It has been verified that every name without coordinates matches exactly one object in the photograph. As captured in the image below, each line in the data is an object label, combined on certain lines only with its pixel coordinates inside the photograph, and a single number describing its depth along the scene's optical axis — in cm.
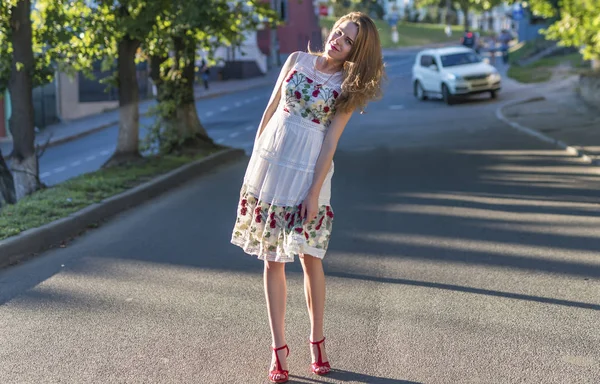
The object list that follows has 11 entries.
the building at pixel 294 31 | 6312
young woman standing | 442
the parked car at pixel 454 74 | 2902
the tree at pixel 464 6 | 8526
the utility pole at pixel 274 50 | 6234
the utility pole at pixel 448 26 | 9402
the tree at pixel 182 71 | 1590
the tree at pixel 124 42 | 1289
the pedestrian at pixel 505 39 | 6996
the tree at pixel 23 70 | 1166
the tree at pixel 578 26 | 1844
